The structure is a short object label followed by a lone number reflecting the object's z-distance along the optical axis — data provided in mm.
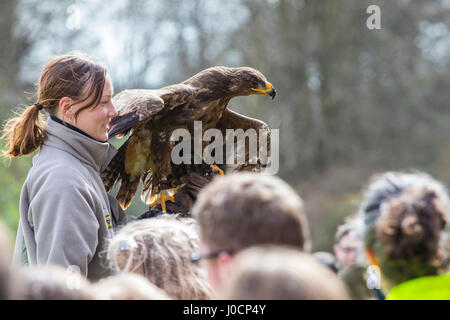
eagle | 3844
